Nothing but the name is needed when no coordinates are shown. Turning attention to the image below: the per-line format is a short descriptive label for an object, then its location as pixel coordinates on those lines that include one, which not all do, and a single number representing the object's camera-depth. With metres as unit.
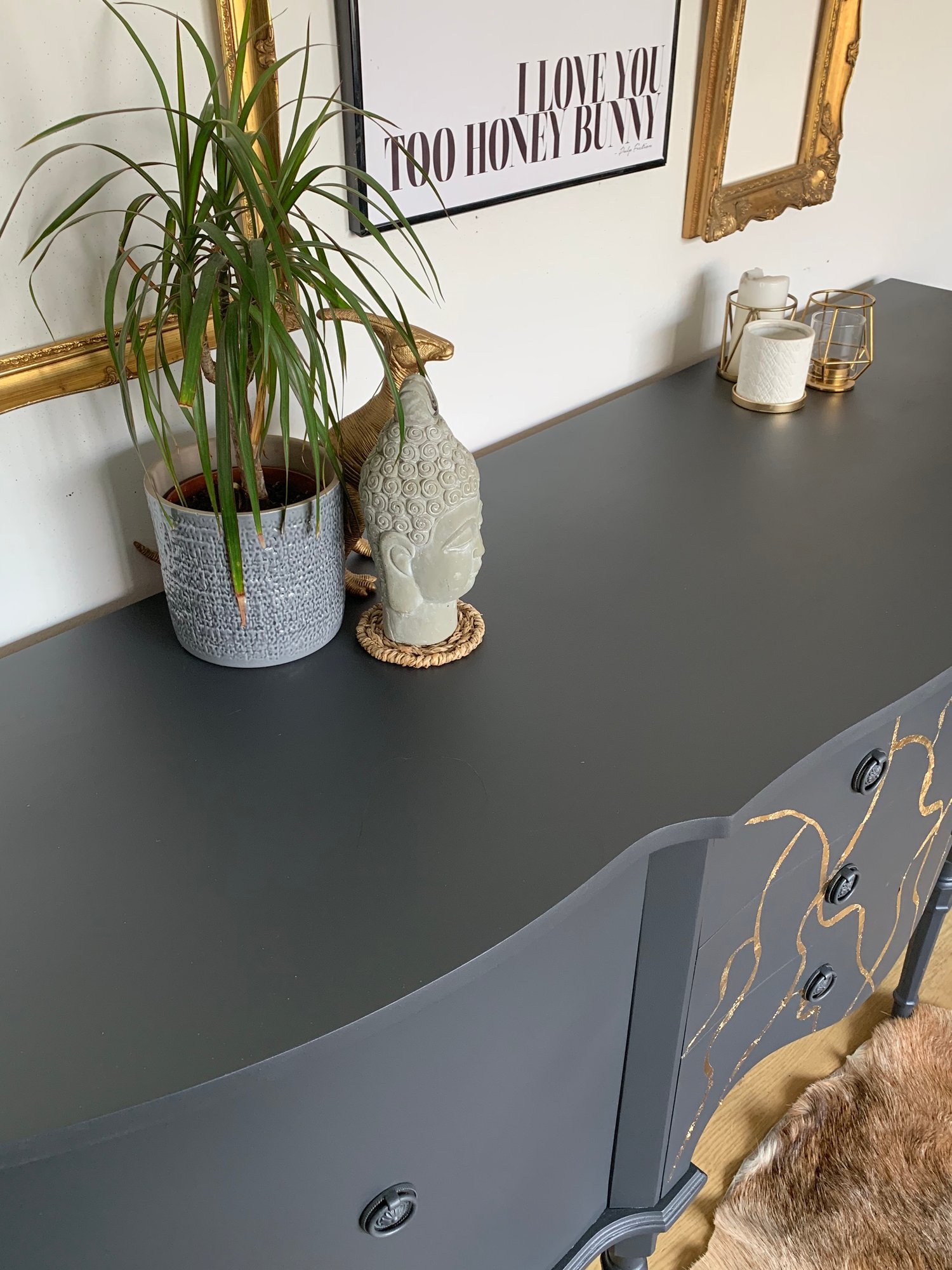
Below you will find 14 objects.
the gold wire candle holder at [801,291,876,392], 1.44
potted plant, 0.72
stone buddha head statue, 0.82
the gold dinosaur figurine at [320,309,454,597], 0.91
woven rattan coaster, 0.91
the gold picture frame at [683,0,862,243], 1.30
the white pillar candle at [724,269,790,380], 1.43
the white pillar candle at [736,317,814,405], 1.34
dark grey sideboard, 0.65
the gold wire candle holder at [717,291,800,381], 1.44
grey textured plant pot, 0.82
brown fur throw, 1.35
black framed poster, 0.98
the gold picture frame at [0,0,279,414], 0.85
